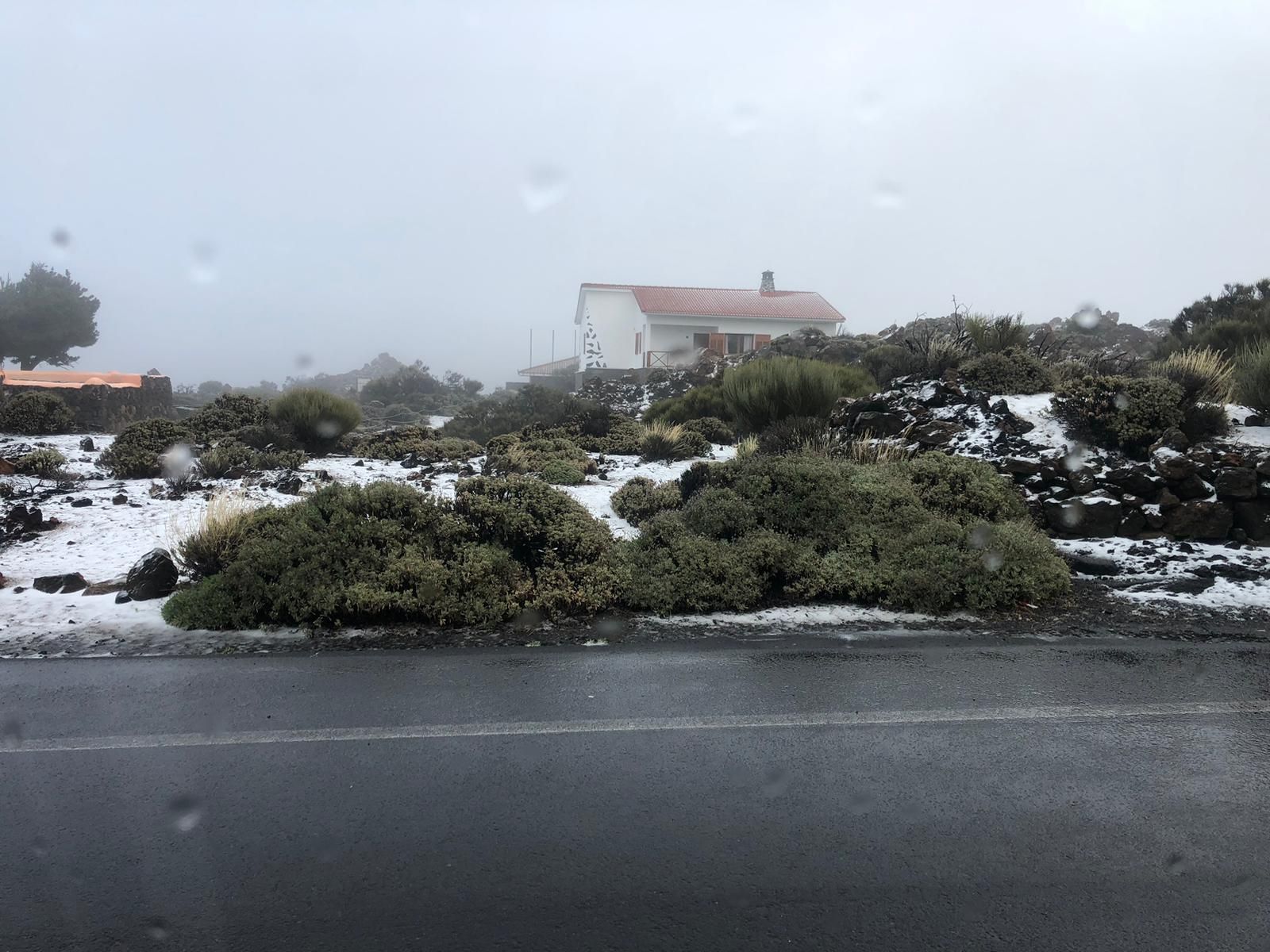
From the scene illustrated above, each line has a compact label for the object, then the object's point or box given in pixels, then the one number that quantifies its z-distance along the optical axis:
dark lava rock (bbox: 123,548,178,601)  7.39
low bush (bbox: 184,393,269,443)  16.35
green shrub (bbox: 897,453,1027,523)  9.40
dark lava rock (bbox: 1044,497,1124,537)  9.59
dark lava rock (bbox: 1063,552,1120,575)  8.48
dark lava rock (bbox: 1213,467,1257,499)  9.30
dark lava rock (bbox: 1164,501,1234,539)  9.31
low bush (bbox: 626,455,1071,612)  7.39
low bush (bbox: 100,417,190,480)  12.67
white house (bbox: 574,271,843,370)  44.81
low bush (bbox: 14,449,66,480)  12.38
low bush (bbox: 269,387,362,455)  16.25
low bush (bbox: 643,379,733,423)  18.78
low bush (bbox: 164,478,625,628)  6.84
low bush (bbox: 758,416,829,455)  12.43
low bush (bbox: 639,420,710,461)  14.37
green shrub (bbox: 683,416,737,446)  15.95
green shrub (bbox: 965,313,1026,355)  15.65
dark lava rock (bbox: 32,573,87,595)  7.59
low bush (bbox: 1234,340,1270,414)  11.22
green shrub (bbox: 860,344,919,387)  18.16
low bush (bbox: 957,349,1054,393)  13.02
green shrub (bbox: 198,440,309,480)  12.83
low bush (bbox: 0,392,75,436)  16.33
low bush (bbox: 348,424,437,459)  15.43
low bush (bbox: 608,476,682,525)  10.12
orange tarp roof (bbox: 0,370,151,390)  21.08
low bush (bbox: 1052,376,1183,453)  10.67
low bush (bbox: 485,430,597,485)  12.34
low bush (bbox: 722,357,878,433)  15.38
